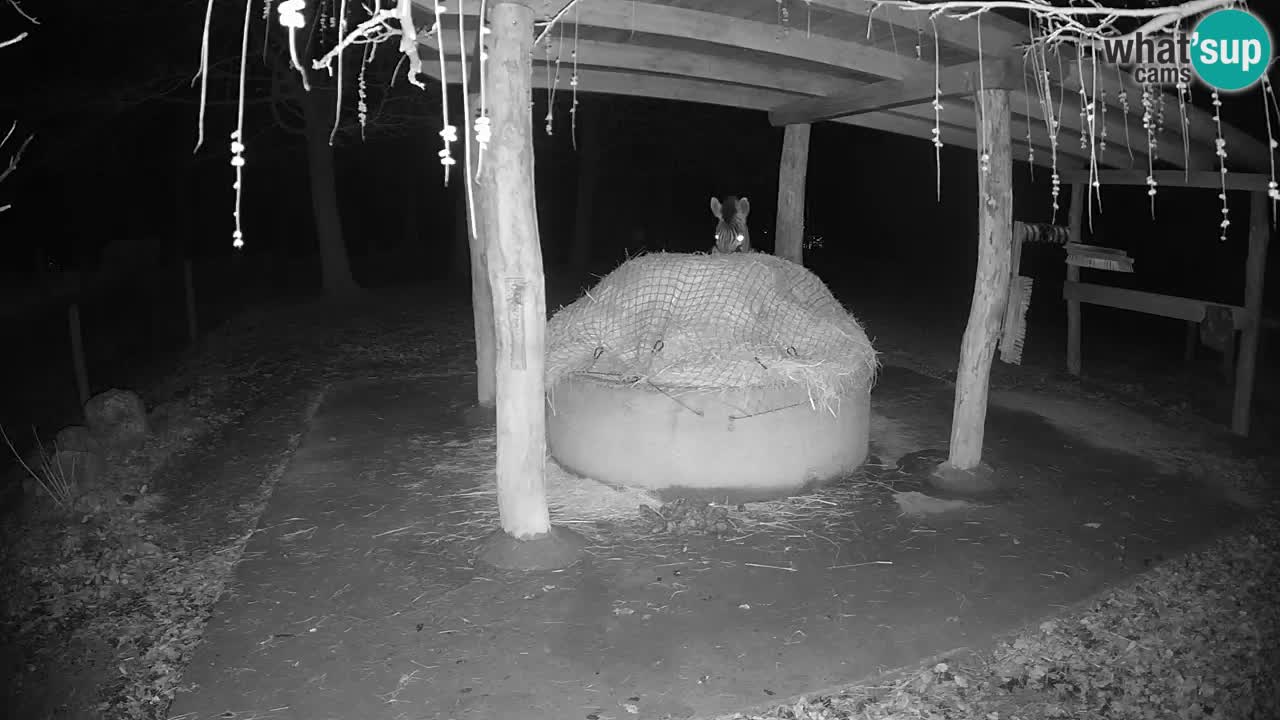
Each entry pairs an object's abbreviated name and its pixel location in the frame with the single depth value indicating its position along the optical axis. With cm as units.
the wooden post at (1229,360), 871
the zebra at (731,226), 697
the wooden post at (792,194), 862
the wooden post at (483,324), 704
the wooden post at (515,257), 432
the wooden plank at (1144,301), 765
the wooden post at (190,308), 1145
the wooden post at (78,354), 775
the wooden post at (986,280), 557
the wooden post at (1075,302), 938
